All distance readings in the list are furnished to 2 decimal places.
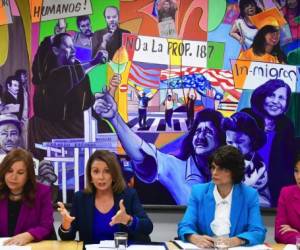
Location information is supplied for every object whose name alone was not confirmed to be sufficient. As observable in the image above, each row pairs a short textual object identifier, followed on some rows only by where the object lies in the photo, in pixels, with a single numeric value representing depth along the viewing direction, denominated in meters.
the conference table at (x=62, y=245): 2.77
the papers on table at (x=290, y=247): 2.85
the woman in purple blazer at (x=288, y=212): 3.17
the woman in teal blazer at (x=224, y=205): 3.10
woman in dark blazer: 3.09
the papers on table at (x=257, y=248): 2.78
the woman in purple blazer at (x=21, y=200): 3.12
